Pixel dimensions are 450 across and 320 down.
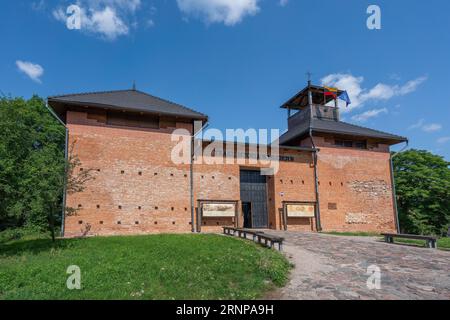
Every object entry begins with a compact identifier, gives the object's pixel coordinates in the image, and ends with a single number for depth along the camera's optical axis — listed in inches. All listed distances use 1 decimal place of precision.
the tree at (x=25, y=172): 354.6
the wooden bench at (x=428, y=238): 421.3
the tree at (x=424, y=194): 860.0
